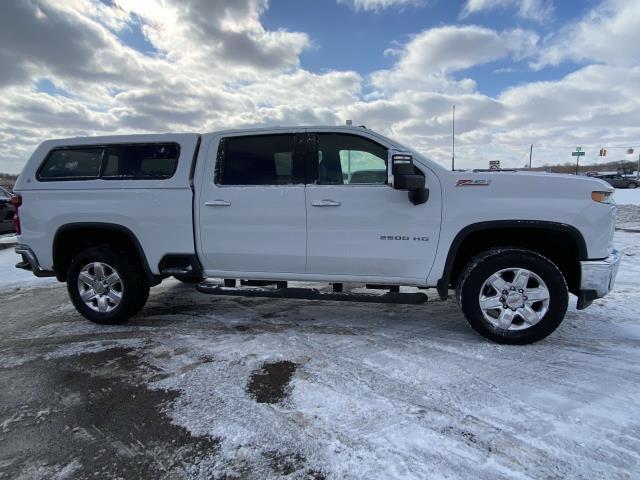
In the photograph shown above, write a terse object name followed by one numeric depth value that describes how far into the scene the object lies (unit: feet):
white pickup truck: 11.85
